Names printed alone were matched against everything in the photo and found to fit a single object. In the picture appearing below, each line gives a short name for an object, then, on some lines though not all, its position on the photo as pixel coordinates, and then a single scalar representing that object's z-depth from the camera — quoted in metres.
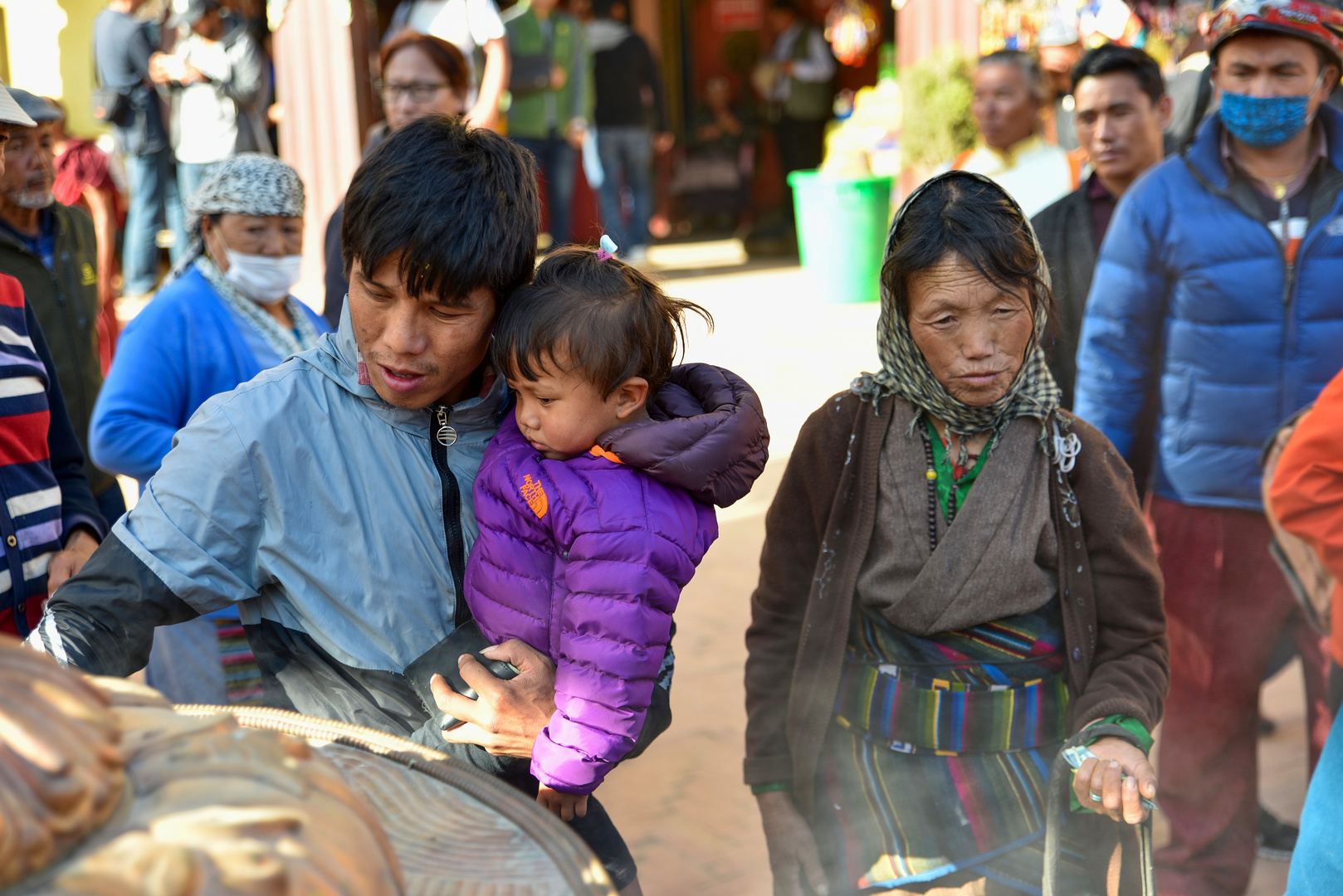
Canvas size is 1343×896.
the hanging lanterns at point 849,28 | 12.73
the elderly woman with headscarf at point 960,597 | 1.94
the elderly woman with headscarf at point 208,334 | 2.99
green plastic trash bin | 9.43
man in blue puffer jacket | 3.04
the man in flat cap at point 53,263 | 3.66
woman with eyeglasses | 4.10
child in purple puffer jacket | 1.48
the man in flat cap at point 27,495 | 2.17
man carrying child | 1.50
